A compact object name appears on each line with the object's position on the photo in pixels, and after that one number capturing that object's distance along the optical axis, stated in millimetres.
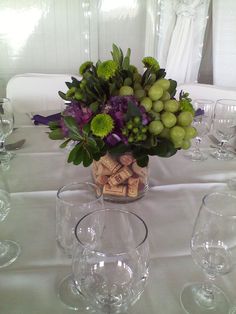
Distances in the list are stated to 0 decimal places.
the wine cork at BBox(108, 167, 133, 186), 737
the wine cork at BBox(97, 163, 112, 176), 750
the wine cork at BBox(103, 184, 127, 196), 760
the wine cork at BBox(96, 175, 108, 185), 764
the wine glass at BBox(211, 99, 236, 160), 1047
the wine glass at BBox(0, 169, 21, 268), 590
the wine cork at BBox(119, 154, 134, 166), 724
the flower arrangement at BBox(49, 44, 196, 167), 623
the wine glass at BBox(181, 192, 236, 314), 508
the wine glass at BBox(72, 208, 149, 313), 422
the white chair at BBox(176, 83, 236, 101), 1642
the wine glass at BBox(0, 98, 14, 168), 987
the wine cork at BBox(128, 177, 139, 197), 754
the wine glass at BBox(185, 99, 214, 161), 1031
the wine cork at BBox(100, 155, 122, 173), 737
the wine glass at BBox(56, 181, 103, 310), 535
